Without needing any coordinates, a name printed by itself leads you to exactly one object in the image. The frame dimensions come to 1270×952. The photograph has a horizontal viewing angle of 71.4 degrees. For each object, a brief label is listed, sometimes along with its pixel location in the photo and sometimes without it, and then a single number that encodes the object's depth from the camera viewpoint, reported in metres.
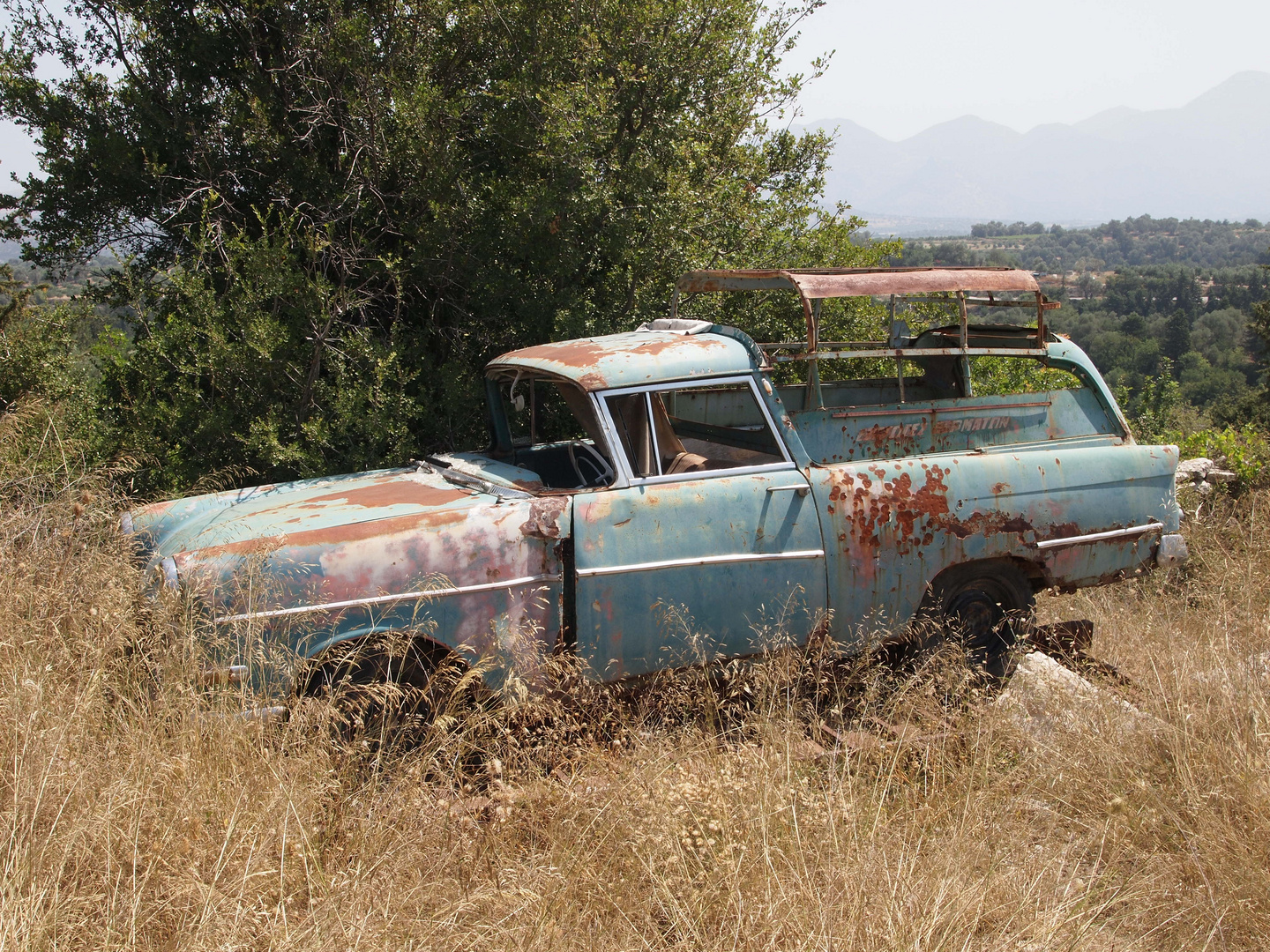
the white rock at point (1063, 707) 3.77
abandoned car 3.43
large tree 5.82
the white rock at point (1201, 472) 8.67
